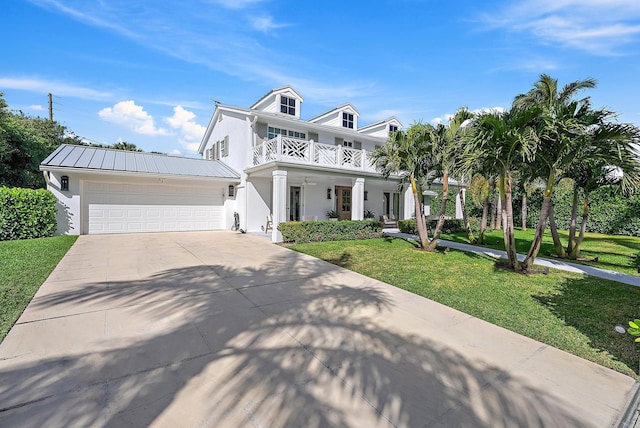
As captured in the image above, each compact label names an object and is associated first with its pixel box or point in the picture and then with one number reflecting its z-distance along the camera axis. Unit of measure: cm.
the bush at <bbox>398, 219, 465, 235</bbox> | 1540
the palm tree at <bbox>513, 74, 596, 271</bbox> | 657
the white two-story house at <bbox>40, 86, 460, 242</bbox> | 1299
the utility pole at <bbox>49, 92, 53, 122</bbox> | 2902
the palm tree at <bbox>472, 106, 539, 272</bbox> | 682
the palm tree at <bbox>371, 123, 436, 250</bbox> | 1034
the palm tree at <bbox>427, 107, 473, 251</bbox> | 968
